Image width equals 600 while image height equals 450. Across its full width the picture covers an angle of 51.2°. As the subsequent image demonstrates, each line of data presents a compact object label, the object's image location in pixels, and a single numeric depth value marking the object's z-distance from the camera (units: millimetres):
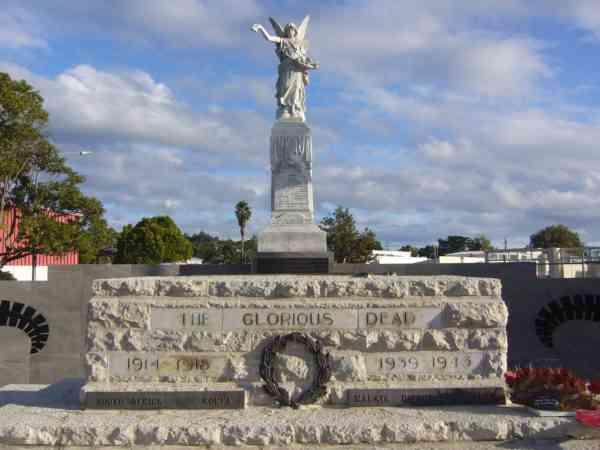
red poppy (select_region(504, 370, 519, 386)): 7223
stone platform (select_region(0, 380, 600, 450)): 6145
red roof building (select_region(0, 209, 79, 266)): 22625
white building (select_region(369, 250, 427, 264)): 48781
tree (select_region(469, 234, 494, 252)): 72575
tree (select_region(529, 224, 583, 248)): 66688
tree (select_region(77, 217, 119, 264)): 22375
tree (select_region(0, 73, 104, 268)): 21125
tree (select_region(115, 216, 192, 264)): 51656
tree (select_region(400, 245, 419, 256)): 97375
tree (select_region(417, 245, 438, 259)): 94900
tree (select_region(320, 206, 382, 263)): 33750
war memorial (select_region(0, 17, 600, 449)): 6816
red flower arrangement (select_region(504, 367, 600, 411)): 6777
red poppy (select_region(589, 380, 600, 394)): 7008
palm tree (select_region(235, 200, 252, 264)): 68062
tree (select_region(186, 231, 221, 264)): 82650
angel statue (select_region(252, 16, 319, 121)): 15648
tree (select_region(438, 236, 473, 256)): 101938
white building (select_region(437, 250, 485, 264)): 40381
